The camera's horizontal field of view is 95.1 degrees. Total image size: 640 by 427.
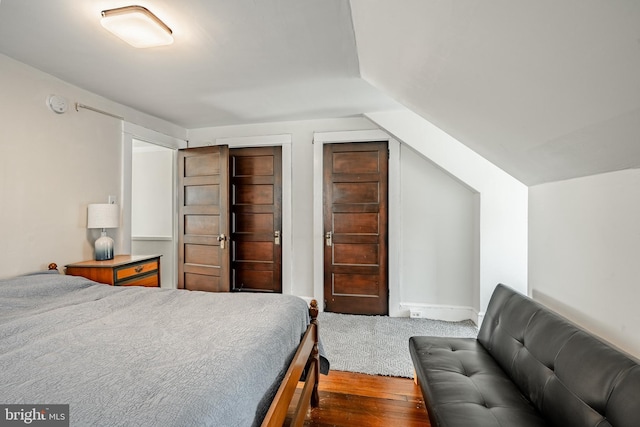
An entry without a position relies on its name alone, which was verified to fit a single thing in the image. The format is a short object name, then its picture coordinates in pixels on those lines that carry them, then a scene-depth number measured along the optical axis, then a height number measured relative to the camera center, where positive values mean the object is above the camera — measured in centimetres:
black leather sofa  102 -73
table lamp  265 -7
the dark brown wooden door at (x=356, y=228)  359 -15
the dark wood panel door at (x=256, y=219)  391 -5
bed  81 -51
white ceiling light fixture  162 +110
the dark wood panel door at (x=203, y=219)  369 -5
